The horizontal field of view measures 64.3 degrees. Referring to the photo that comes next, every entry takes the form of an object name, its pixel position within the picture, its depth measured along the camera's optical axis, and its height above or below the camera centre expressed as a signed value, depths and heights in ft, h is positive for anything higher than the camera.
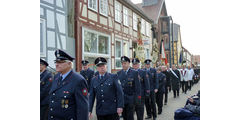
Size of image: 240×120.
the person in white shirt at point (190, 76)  31.82 -3.12
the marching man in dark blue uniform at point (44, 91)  11.03 -1.92
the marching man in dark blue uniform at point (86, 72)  21.23 -1.61
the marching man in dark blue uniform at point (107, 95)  9.98 -1.99
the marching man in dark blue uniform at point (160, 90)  19.17 -3.52
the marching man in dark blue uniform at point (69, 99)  7.14 -1.55
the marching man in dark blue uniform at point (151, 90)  16.80 -3.15
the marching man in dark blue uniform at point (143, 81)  15.38 -2.01
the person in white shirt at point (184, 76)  31.26 -3.04
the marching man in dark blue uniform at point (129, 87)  12.59 -2.03
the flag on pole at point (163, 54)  28.63 +0.51
